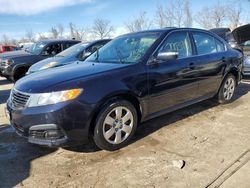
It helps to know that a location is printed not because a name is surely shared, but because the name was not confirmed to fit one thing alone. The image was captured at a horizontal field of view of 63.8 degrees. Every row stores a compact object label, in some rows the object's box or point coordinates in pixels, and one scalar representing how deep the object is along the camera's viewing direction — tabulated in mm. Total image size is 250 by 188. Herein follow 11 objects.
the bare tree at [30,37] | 49902
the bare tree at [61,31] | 38790
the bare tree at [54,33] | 37762
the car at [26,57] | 6735
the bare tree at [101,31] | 31144
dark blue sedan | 2416
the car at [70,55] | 5593
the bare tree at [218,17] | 24124
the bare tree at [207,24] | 24629
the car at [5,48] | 16590
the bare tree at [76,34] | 33559
